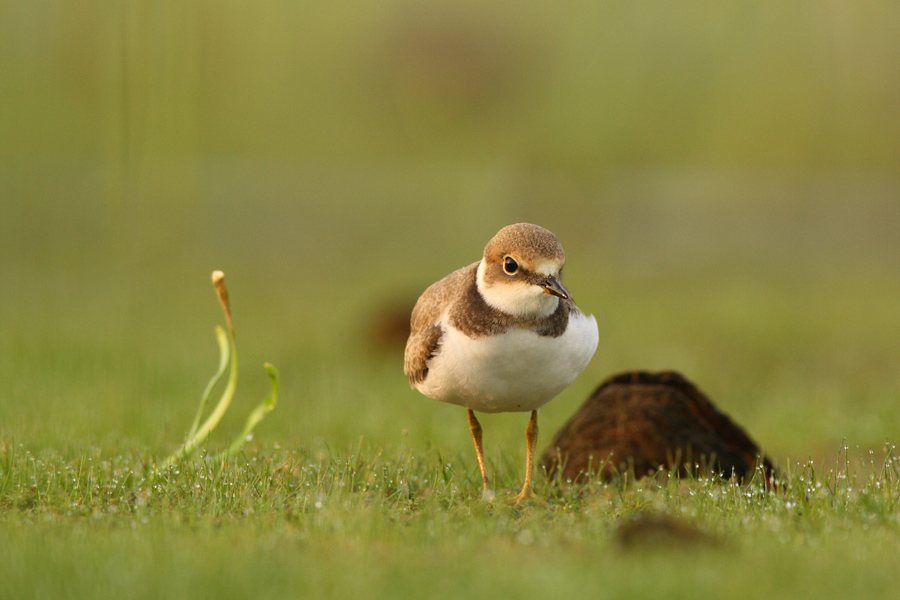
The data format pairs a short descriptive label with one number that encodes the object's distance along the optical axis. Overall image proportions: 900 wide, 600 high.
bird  10.56
